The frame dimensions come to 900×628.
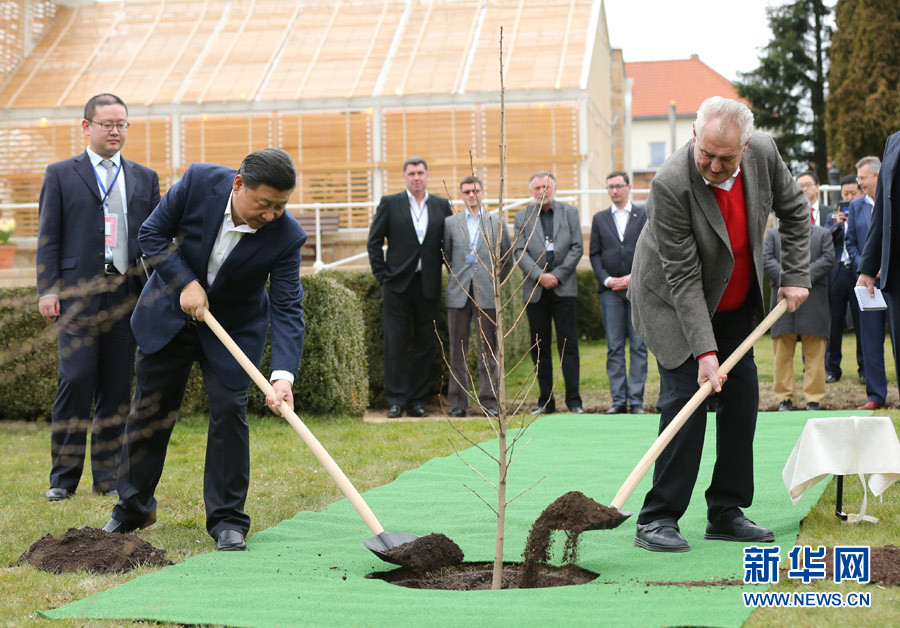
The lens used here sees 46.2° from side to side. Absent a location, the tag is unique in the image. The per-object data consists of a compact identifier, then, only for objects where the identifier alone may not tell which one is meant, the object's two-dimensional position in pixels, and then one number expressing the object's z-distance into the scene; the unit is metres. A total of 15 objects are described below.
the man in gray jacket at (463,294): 11.08
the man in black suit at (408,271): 11.19
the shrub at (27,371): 9.76
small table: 5.47
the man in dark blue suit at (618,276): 11.06
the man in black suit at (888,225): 6.14
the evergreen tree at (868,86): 22.48
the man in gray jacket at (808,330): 10.84
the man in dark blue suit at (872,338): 10.37
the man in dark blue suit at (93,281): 7.05
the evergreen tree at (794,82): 30.89
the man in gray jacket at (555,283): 11.09
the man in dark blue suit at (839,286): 12.37
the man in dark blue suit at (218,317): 5.45
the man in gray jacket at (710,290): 5.08
